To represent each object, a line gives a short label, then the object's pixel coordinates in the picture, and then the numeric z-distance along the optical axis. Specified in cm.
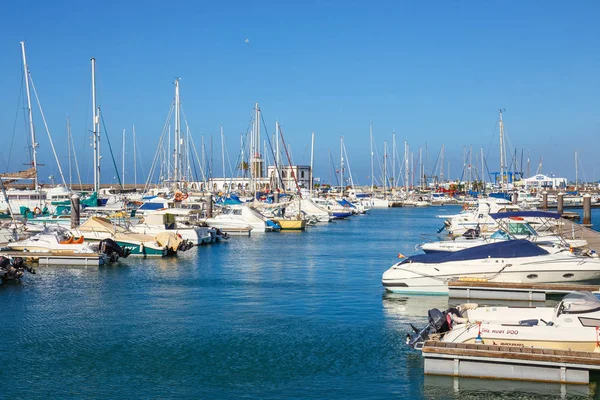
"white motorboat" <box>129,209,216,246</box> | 5006
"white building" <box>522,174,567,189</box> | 16318
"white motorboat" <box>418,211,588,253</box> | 3644
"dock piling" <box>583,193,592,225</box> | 6556
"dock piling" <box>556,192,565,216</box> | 7872
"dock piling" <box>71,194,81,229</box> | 5341
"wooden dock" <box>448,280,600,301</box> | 2623
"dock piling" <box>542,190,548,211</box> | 9109
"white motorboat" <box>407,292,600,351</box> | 1694
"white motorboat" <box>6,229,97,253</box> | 3900
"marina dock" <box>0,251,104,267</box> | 3800
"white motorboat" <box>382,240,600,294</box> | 2723
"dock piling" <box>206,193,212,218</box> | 6750
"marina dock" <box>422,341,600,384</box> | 1612
